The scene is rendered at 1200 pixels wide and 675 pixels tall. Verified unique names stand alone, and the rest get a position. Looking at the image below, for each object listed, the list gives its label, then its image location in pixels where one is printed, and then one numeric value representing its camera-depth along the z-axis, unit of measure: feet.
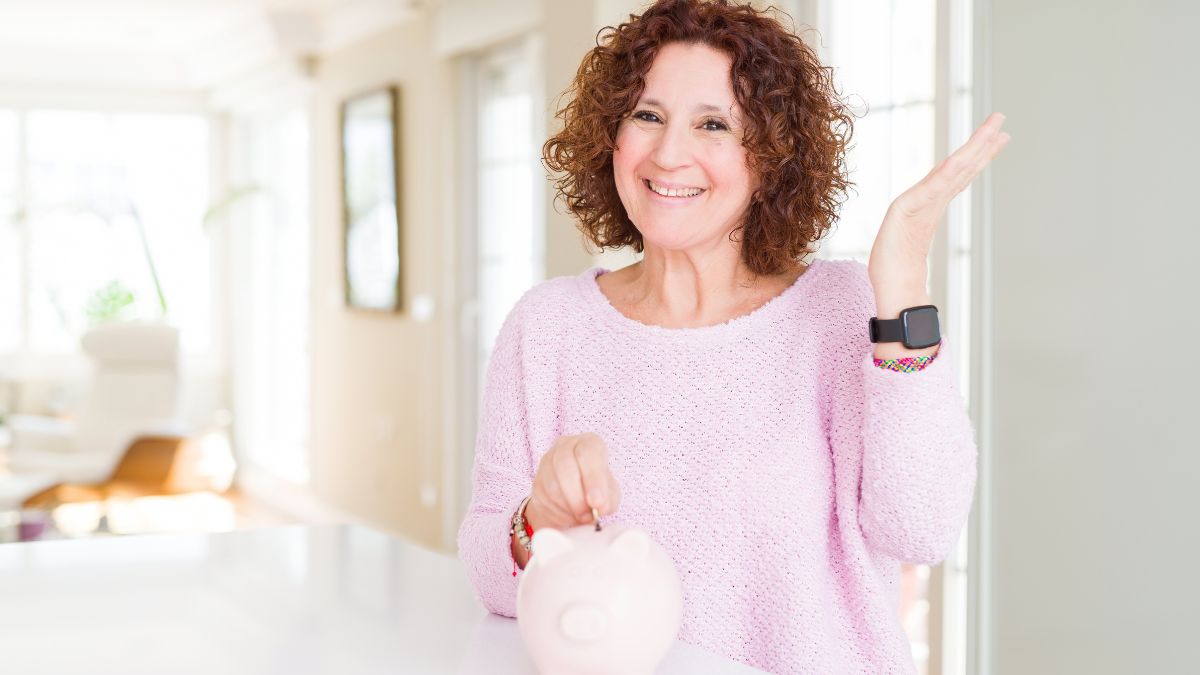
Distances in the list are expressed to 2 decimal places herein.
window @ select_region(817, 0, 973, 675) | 8.29
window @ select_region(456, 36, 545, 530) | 15.47
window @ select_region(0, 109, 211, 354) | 23.91
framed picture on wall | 18.22
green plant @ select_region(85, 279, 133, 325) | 24.26
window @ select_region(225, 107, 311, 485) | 22.61
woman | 4.57
